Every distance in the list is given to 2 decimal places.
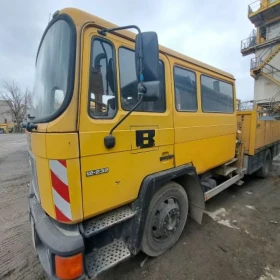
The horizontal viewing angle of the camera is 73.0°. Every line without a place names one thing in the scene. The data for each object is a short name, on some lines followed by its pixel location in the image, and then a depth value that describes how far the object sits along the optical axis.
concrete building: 18.23
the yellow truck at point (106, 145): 1.54
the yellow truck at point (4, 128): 39.16
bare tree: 46.19
